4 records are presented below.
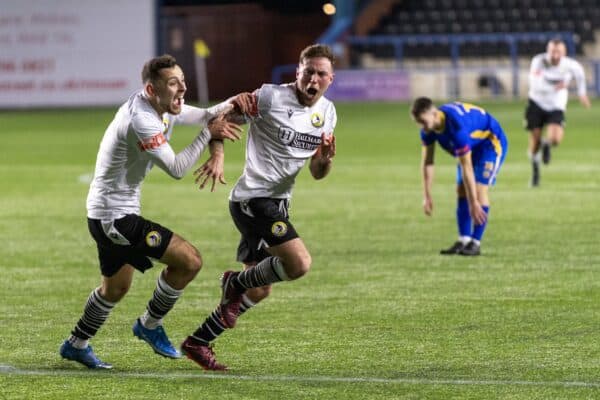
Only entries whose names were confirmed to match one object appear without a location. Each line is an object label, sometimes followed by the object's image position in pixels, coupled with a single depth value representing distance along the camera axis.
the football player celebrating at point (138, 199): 14.91
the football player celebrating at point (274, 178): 15.78
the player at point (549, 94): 42.41
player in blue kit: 24.47
